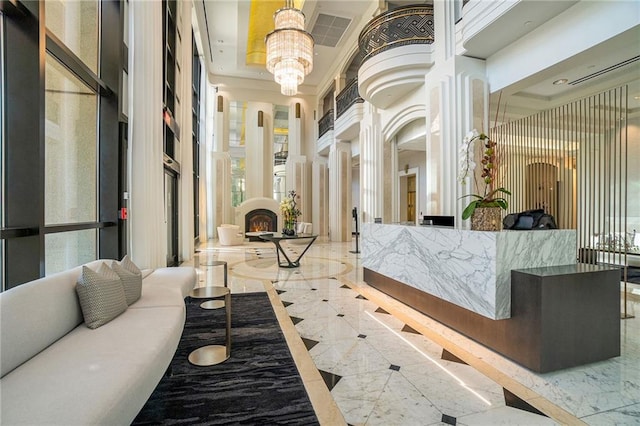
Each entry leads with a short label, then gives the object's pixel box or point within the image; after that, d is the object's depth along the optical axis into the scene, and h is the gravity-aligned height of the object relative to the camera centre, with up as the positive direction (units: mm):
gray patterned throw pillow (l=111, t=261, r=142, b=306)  2490 -581
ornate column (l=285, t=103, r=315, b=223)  13281 +1939
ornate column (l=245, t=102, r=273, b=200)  13250 +2678
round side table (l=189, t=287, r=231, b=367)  2539 -1224
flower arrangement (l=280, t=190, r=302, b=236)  7031 -59
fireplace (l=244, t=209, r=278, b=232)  12727 -351
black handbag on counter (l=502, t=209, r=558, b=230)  2859 -91
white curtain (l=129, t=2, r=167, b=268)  4066 +1115
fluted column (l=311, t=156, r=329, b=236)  13008 +699
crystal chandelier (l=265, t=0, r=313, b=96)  5744 +3169
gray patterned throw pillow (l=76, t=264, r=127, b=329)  2023 -576
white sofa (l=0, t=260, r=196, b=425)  1188 -739
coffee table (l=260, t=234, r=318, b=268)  6480 -537
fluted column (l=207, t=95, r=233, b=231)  12289 +1637
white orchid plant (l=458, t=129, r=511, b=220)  2879 +426
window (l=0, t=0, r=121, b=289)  2332 +742
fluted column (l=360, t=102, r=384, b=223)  8258 +1299
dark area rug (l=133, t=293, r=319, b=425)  1845 -1230
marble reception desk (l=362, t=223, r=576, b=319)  2572 -455
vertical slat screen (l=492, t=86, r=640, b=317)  4469 +658
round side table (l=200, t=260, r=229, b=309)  3921 -1220
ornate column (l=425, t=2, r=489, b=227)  5191 +1857
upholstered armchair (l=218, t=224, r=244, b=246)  10469 -768
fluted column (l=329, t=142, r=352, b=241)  11406 +872
